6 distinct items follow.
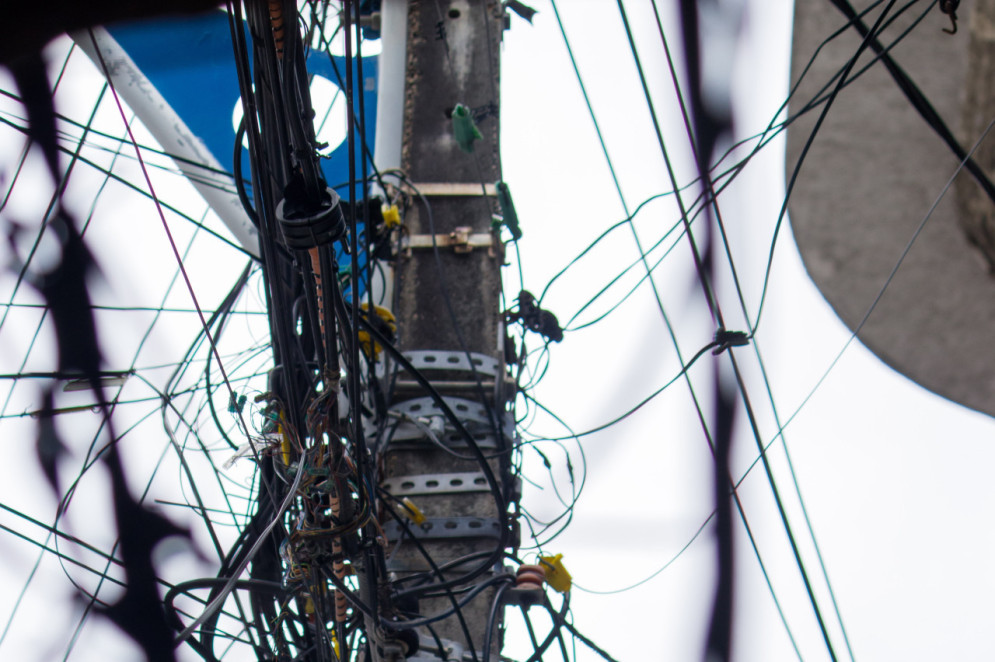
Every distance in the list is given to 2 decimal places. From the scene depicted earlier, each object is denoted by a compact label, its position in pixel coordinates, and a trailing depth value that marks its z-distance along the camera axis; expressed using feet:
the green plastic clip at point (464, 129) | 23.41
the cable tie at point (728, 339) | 18.12
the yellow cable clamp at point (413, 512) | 18.89
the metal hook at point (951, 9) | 15.78
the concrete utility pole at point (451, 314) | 18.99
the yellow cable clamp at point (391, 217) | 22.39
